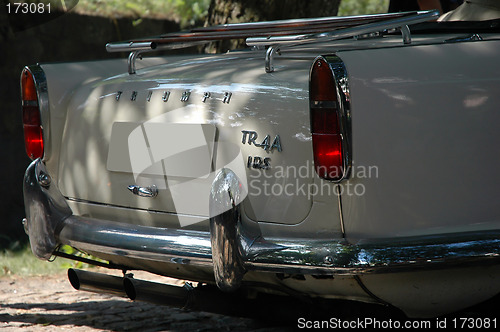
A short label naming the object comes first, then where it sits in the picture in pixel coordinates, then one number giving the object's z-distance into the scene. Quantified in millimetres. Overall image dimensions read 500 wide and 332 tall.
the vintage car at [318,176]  4699
